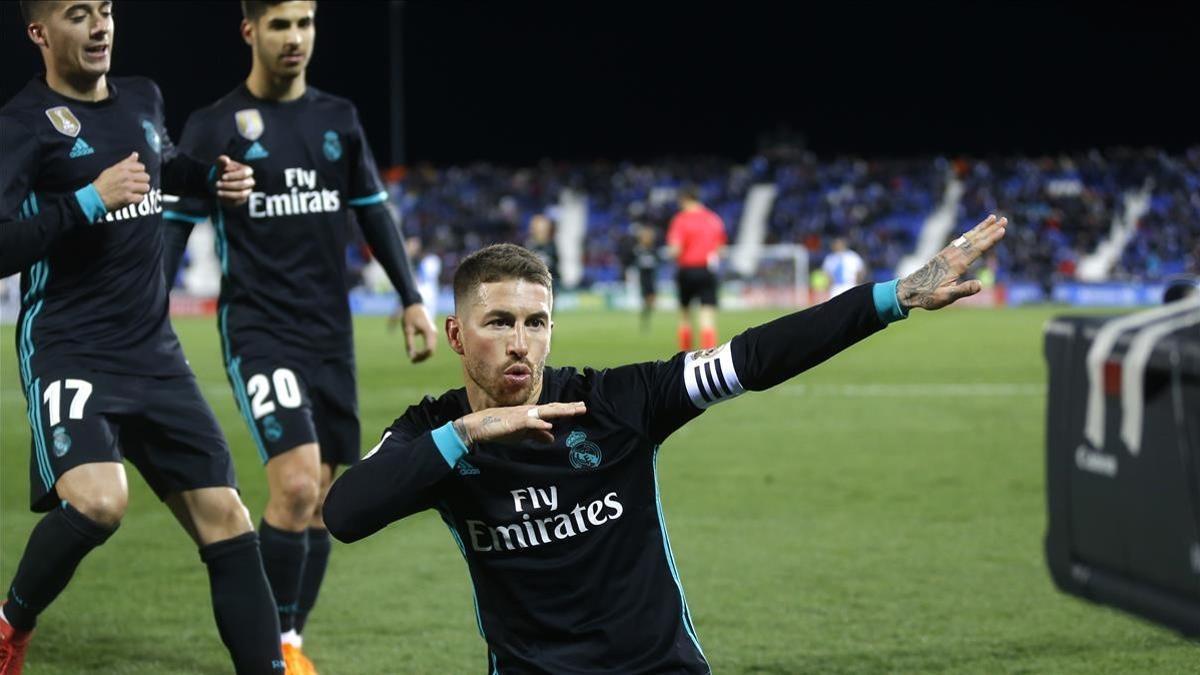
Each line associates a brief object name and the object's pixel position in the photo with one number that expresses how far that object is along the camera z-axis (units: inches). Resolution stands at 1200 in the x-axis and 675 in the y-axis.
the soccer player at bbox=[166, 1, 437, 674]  191.2
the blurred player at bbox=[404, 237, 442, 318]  976.9
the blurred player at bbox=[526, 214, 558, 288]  813.9
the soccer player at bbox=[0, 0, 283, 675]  156.4
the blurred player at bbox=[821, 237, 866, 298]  990.4
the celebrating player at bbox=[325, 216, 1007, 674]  111.3
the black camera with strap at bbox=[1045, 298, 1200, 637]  65.5
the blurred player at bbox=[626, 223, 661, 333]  1004.6
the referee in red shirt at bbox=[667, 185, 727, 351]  740.6
